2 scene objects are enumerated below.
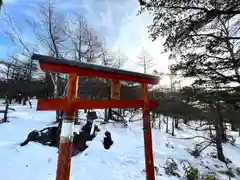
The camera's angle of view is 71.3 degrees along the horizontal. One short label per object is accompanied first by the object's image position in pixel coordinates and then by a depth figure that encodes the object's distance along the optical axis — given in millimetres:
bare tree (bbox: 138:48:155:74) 17641
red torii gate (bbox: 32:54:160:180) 2395
